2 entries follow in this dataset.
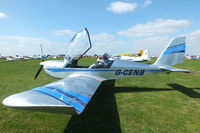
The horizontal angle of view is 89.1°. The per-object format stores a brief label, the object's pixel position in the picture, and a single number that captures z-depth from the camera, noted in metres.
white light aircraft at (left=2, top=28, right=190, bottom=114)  4.81
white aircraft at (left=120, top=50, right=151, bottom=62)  22.27
